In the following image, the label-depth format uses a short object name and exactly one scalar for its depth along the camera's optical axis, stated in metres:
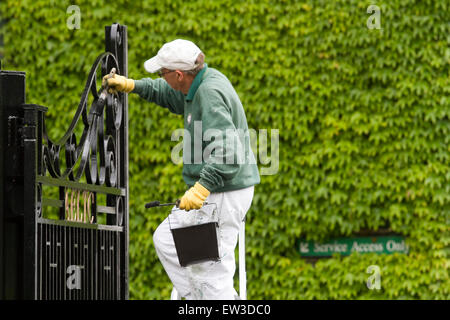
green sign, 12.99
